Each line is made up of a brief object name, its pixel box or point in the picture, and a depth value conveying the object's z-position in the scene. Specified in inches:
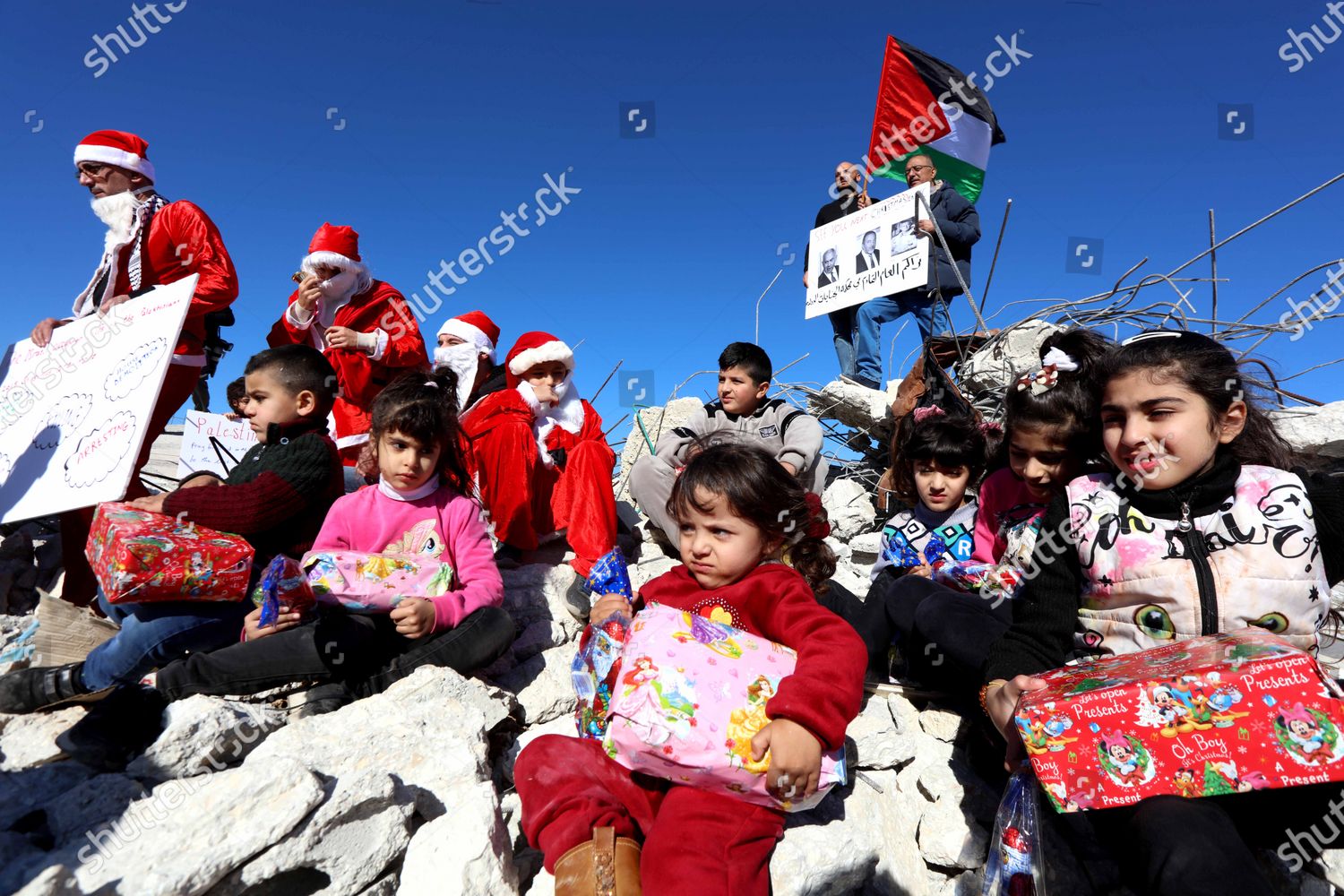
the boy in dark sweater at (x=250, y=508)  95.6
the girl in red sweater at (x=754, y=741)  61.4
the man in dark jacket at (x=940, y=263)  210.1
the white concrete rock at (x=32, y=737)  80.2
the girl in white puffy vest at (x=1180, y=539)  69.3
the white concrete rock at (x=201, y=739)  75.4
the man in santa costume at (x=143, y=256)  147.3
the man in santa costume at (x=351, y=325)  164.7
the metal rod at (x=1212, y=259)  138.6
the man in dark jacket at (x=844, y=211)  237.5
